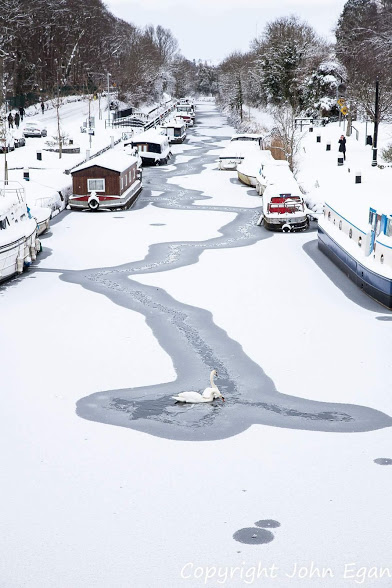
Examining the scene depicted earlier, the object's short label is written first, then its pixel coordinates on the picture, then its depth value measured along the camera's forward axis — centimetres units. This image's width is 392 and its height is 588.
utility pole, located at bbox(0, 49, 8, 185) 4094
